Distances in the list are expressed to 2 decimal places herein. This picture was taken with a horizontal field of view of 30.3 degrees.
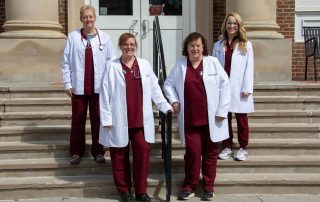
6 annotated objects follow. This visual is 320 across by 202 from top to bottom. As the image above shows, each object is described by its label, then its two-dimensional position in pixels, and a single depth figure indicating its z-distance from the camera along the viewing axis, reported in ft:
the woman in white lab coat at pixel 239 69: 21.20
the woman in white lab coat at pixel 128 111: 18.88
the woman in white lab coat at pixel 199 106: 19.39
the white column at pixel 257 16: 30.01
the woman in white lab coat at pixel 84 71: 20.66
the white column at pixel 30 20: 29.32
